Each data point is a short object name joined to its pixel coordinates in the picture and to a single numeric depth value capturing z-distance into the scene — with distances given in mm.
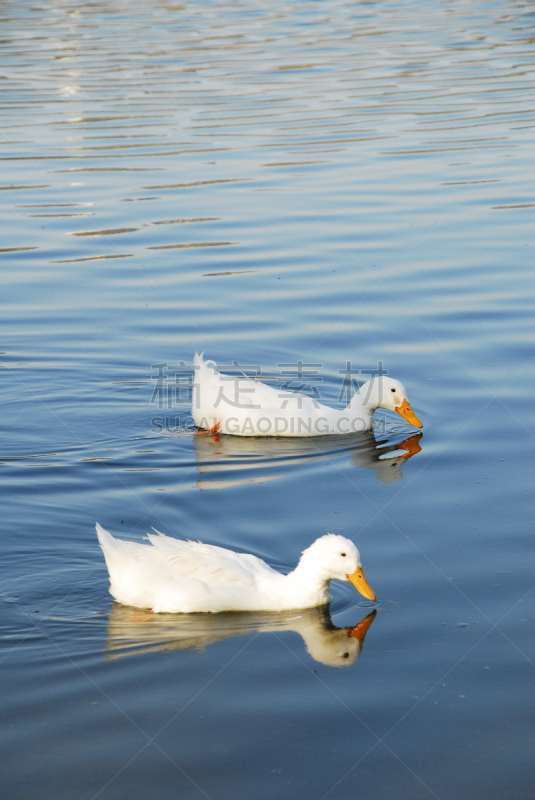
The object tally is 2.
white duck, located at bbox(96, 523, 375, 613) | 6223
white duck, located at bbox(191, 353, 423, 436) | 9406
